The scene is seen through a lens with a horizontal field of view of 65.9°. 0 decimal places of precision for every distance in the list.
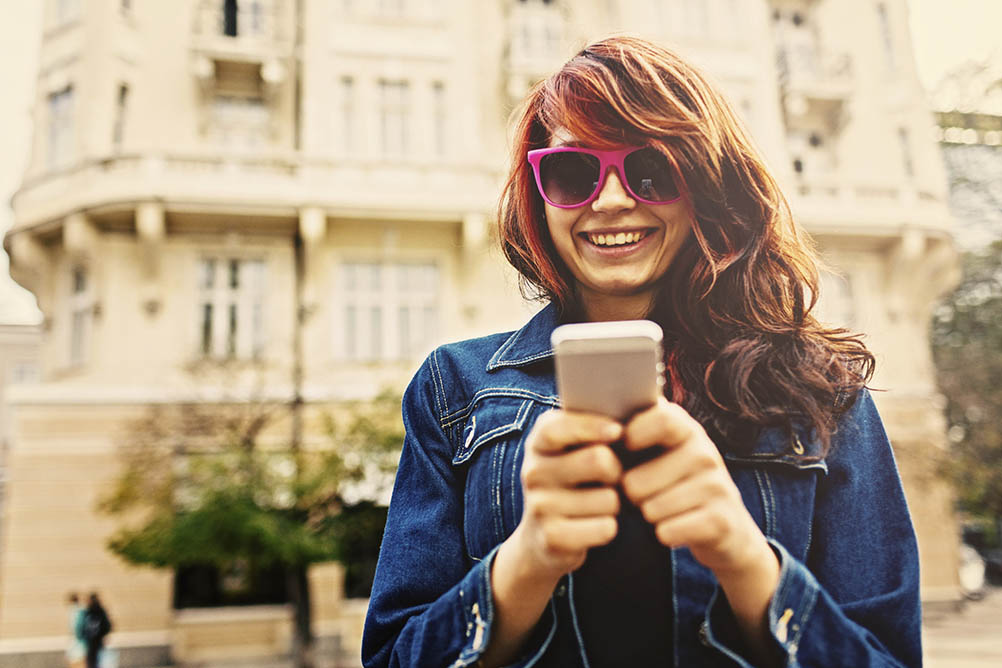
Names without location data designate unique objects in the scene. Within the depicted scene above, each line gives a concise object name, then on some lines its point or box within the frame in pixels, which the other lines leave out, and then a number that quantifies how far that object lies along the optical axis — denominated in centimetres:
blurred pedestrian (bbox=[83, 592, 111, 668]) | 870
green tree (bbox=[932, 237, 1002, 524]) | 1057
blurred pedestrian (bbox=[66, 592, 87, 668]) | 858
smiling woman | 87
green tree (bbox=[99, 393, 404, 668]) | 827
